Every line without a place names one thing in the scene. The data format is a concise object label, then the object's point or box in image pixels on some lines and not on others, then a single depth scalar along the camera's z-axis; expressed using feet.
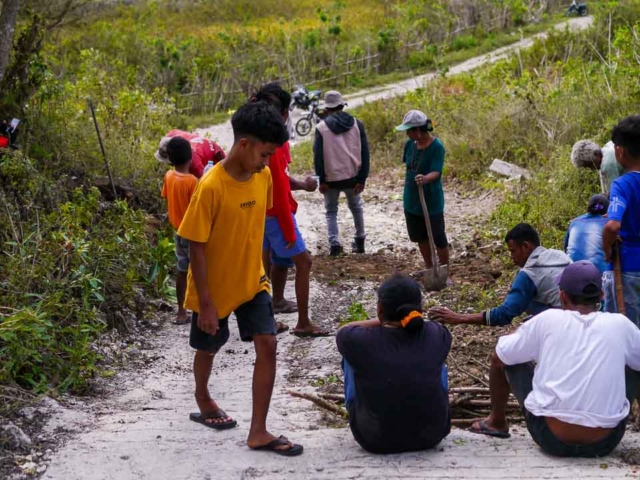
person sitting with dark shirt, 13.07
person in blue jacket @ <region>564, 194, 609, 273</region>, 17.10
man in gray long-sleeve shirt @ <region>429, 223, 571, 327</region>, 15.12
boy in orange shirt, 20.52
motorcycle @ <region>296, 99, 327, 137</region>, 59.18
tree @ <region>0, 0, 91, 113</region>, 27.25
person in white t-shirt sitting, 12.67
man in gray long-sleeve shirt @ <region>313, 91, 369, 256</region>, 27.81
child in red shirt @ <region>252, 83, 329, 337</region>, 19.47
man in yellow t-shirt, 13.51
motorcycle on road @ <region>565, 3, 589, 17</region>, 95.61
